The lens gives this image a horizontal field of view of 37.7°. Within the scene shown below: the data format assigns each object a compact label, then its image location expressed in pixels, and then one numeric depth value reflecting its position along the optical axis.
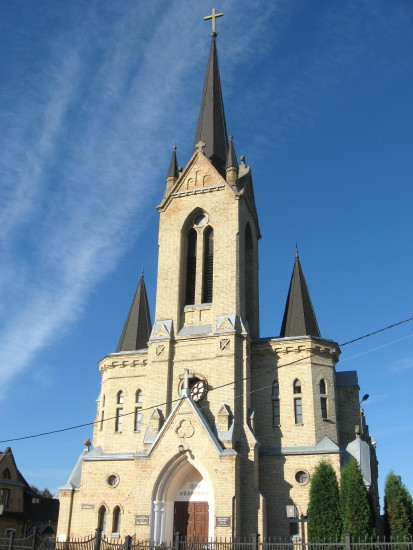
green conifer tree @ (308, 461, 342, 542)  23.81
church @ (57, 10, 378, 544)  25.69
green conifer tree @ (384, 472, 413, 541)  25.02
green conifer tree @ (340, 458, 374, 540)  22.95
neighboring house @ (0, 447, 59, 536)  45.38
